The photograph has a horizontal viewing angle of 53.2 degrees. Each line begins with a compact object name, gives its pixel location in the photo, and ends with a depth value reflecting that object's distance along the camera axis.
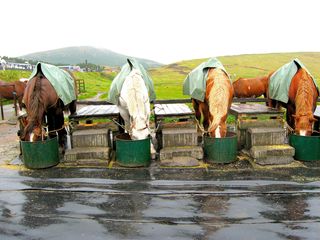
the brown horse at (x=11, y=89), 17.39
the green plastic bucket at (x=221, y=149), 7.48
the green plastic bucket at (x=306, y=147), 7.60
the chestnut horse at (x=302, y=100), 7.59
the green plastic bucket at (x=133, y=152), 7.39
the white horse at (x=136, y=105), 7.41
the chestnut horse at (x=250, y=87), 17.75
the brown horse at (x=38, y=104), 7.34
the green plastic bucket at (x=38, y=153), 7.37
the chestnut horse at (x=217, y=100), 7.50
